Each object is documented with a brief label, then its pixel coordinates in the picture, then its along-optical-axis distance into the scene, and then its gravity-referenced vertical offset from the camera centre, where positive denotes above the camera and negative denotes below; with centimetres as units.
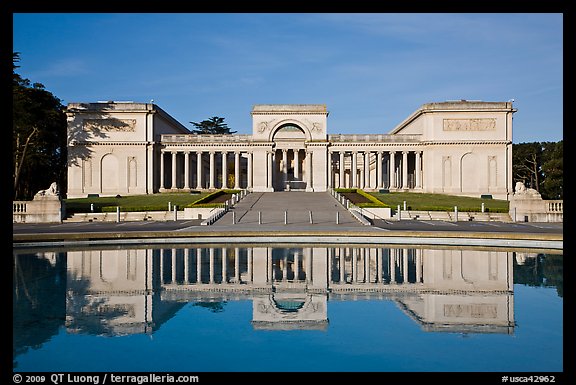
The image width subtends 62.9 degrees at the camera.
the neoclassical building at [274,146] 7250 +706
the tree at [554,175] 7556 +274
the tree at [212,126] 12194 +1705
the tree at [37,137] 5252 +740
